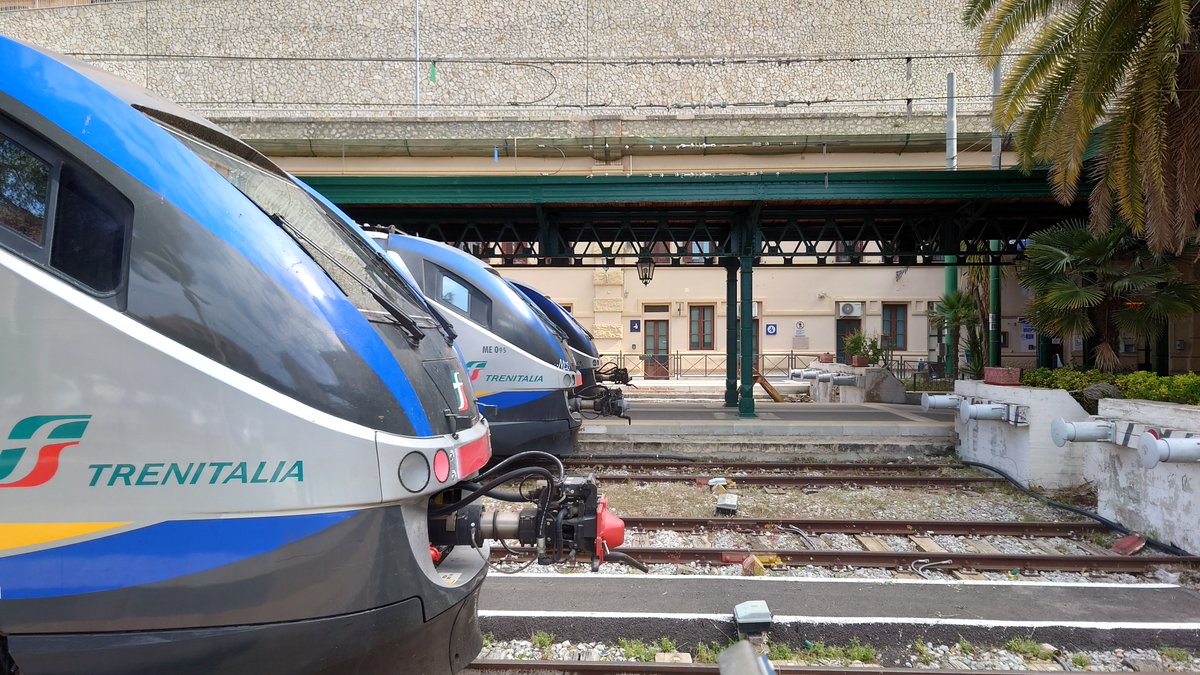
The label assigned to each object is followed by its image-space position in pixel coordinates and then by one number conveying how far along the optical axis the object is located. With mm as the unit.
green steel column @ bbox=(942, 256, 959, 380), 24475
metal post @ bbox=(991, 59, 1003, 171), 18534
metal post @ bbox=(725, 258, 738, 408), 16281
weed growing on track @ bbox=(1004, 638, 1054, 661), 4434
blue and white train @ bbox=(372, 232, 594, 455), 8875
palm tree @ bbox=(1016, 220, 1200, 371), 10656
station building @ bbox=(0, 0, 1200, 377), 25438
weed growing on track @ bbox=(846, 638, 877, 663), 4375
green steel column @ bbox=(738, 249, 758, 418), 14711
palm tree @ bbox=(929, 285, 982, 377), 21031
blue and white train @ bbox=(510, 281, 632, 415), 11727
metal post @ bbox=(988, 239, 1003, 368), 17516
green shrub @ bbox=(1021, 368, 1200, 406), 8203
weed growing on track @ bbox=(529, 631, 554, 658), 4559
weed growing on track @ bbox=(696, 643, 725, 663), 4441
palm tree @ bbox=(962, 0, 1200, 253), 9312
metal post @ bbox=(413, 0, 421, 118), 29609
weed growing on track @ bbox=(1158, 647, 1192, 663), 4414
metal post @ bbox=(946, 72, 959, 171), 20469
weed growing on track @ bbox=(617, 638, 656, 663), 4406
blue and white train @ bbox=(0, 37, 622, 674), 2092
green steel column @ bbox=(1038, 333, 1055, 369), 18172
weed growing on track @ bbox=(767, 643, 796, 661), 4387
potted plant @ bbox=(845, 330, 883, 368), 22047
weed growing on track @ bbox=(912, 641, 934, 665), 4387
